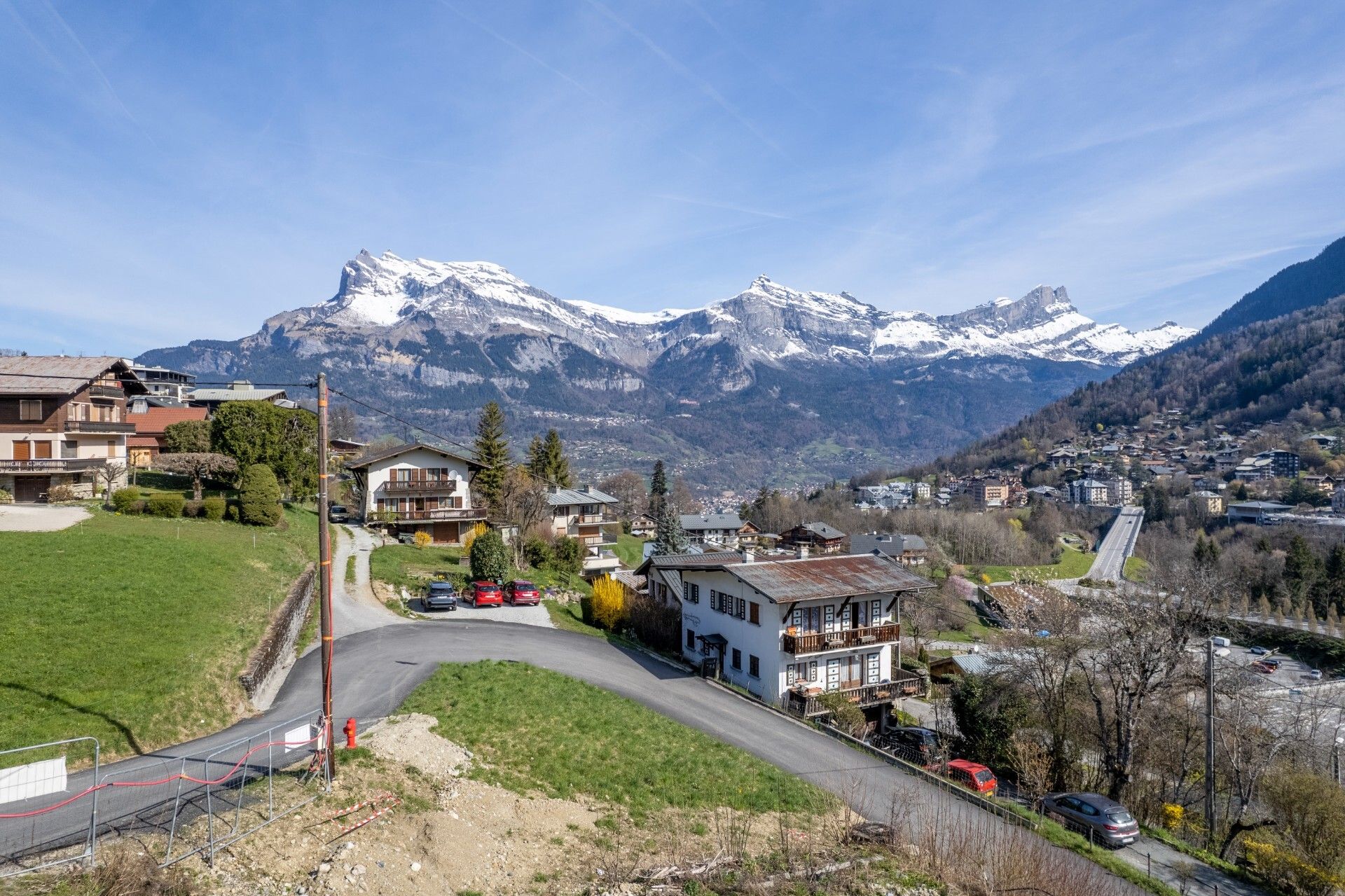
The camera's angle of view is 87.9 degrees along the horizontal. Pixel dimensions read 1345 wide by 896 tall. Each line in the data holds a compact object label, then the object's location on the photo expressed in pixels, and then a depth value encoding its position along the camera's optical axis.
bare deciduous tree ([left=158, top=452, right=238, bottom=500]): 42.78
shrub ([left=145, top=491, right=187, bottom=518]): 36.12
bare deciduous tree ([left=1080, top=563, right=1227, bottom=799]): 25.34
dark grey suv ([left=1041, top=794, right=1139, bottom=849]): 21.00
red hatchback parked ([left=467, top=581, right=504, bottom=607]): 36.88
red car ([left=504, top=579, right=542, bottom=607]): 38.16
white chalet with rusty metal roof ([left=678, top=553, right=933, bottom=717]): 32.41
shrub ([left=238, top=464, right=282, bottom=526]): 38.94
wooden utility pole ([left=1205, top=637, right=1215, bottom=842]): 22.64
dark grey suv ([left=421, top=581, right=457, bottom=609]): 35.46
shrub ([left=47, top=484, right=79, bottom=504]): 38.00
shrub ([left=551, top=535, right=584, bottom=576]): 49.53
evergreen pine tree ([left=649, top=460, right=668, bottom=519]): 107.44
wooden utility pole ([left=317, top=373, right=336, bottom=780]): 13.76
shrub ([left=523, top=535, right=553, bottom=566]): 48.88
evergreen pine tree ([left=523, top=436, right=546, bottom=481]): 76.81
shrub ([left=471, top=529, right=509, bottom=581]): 39.16
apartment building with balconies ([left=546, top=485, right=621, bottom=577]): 68.88
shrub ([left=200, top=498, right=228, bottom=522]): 37.75
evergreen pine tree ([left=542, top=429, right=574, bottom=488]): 76.94
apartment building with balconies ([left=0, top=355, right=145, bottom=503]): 38.94
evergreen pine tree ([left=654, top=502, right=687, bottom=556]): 70.38
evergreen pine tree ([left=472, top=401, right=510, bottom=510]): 61.41
